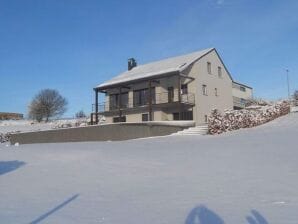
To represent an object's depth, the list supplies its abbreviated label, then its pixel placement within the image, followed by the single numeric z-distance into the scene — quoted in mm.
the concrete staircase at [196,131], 13538
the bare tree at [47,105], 36572
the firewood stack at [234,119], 12890
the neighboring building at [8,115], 44661
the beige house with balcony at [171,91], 18483
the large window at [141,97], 19416
